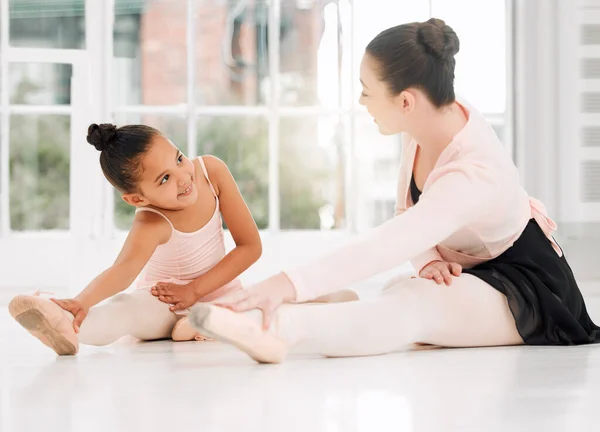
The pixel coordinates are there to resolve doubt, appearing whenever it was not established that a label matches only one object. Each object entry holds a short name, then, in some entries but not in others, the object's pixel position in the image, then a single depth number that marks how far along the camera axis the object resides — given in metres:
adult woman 2.99
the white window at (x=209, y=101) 4.76
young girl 3.25
